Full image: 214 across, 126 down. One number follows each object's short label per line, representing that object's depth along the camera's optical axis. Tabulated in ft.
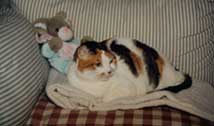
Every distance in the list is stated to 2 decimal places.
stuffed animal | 3.73
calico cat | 3.42
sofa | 3.27
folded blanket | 3.34
